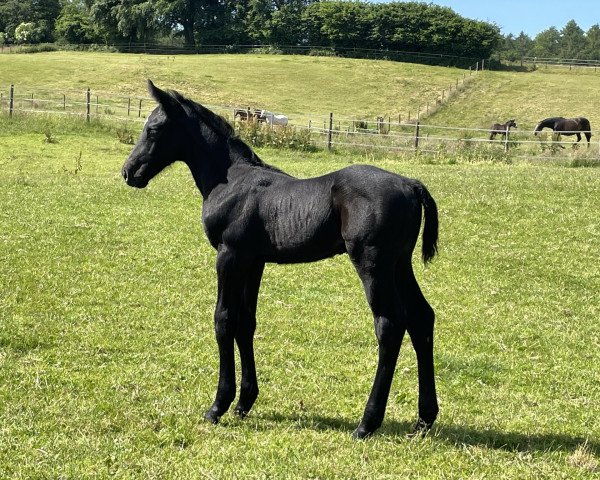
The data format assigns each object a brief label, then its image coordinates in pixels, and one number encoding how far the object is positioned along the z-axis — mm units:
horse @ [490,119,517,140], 33625
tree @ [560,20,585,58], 130612
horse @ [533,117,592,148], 32281
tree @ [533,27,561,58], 141000
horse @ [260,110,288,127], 33784
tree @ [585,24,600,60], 125562
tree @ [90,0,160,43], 74875
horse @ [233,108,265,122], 31823
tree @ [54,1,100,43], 79625
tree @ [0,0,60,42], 83125
